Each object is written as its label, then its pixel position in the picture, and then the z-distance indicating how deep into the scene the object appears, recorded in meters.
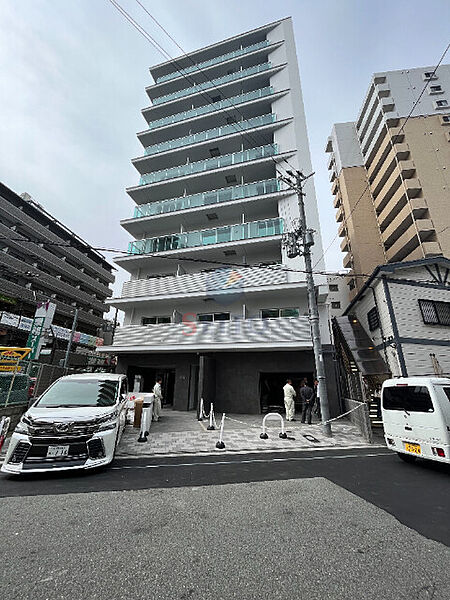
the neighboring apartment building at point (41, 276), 32.34
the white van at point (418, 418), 5.55
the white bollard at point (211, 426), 9.68
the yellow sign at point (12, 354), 10.57
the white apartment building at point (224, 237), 14.32
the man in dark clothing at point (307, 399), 10.89
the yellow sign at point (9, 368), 9.52
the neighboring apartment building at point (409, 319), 13.07
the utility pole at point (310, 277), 9.24
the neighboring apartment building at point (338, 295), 29.11
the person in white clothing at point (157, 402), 11.07
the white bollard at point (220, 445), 7.33
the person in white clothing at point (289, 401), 11.68
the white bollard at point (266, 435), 8.43
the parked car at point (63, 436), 4.83
